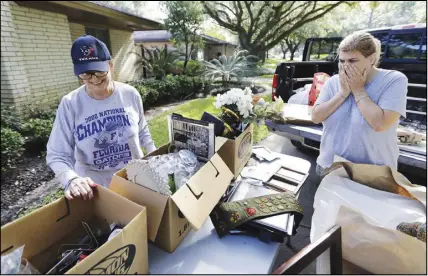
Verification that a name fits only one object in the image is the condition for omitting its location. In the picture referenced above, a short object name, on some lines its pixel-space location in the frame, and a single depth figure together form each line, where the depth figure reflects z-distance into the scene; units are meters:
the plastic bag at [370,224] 0.91
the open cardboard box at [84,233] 0.78
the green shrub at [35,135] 3.94
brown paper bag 1.16
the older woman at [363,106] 1.39
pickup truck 3.20
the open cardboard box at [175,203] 1.00
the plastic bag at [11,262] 0.73
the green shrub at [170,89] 7.34
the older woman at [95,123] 1.36
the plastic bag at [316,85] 3.43
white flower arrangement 1.62
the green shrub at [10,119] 3.85
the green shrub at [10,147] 3.26
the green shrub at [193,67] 10.93
